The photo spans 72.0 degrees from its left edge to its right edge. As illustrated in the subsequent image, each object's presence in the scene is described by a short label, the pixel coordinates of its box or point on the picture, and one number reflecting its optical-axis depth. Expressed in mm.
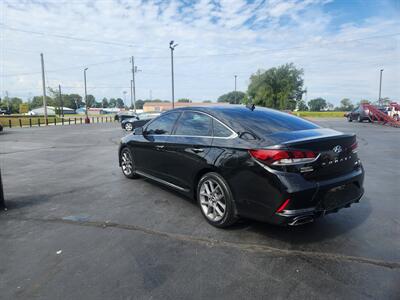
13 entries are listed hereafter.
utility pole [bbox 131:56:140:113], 42834
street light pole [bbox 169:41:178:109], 26125
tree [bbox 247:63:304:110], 62750
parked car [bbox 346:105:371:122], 27016
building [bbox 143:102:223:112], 93500
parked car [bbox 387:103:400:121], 26231
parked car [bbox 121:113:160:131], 21467
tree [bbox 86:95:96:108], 142400
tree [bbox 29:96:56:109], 136025
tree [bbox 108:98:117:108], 173300
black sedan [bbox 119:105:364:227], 2898
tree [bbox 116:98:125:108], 170625
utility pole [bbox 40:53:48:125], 32406
